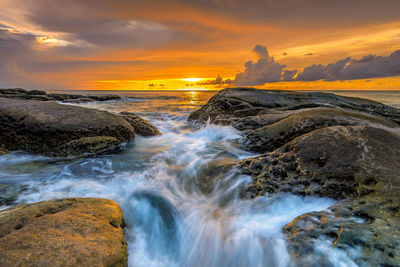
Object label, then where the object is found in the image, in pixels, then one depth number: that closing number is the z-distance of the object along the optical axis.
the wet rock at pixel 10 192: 2.62
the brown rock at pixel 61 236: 1.38
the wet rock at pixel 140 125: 6.65
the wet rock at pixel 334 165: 2.29
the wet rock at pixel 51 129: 4.52
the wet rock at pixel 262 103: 8.02
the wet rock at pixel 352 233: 1.57
